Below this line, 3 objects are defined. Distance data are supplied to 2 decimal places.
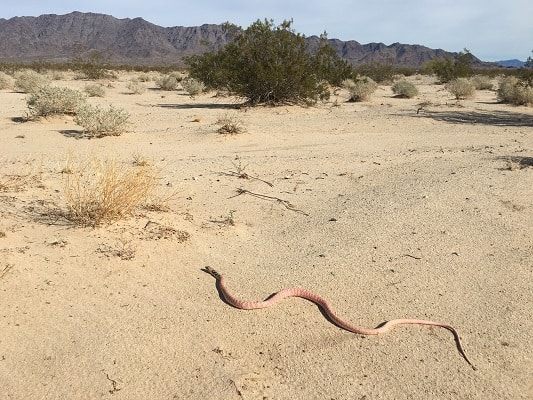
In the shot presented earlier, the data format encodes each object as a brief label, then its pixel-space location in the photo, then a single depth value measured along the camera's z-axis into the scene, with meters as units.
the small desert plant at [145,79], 35.25
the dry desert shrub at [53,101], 11.94
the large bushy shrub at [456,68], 30.89
